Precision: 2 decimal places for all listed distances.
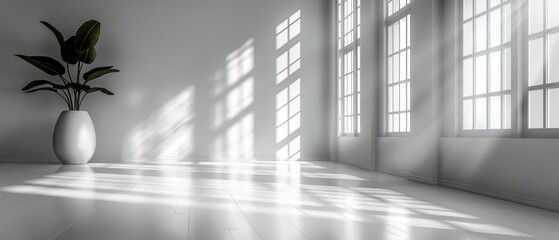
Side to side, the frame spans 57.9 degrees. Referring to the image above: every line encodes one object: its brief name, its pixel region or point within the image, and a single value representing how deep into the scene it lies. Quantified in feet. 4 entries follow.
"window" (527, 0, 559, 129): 9.74
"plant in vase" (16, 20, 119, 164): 21.59
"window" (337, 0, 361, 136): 21.45
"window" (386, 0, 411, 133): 16.69
